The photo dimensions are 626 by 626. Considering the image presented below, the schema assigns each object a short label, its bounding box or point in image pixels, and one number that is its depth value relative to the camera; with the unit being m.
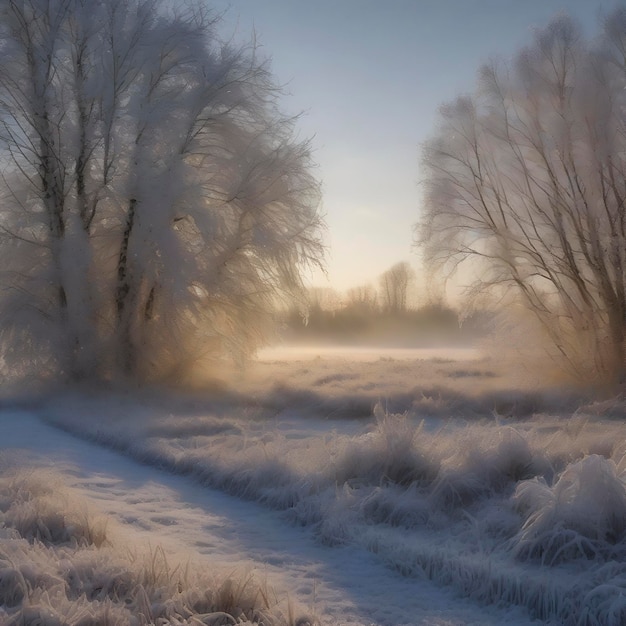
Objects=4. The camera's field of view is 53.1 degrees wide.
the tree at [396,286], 59.72
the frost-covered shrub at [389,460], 5.58
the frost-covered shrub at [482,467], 5.13
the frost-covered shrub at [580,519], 3.89
